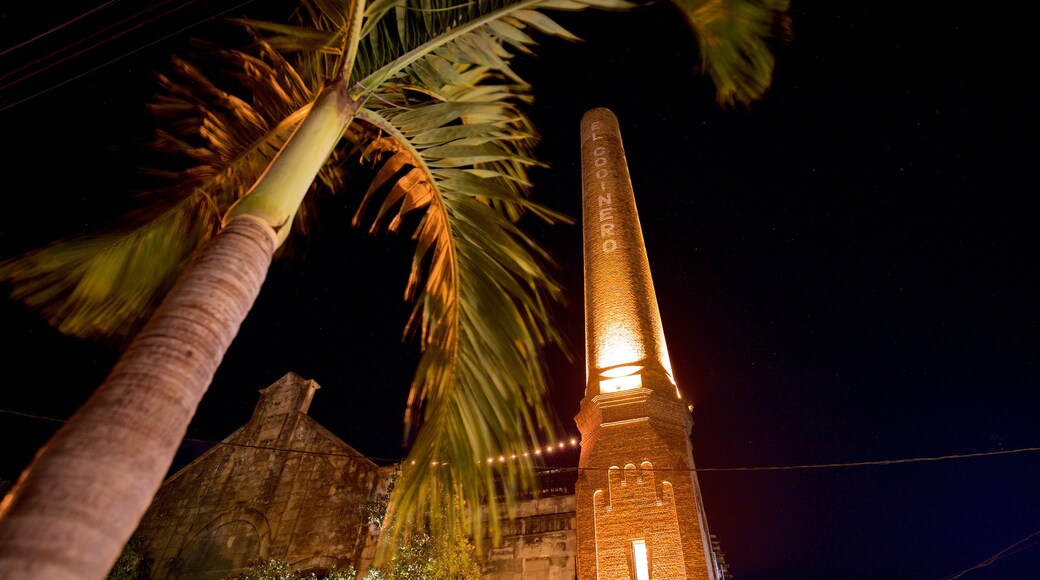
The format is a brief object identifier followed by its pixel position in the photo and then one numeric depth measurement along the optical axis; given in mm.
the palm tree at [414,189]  2854
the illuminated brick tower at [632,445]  9523
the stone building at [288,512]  14781
